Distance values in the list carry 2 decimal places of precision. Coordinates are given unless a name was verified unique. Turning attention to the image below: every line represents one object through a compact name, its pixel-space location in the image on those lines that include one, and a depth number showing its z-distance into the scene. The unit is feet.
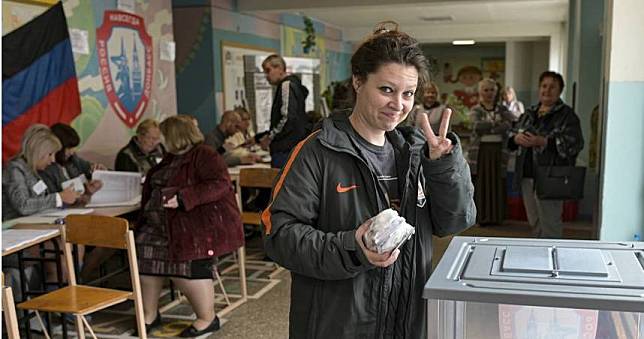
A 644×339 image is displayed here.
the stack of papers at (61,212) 11.97
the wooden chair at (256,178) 15.12
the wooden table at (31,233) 9.66
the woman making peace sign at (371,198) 4.84
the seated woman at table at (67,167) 13.24
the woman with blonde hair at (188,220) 11.35
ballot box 3.62
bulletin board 24.00
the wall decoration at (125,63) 17.43
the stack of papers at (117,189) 13.30
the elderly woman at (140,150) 15.56
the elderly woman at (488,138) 19.44
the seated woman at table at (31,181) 12.03
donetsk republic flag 13.97
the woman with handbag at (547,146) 14.69
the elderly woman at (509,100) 23.01
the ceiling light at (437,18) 33.25
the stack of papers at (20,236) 9.61
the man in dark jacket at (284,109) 16.90
